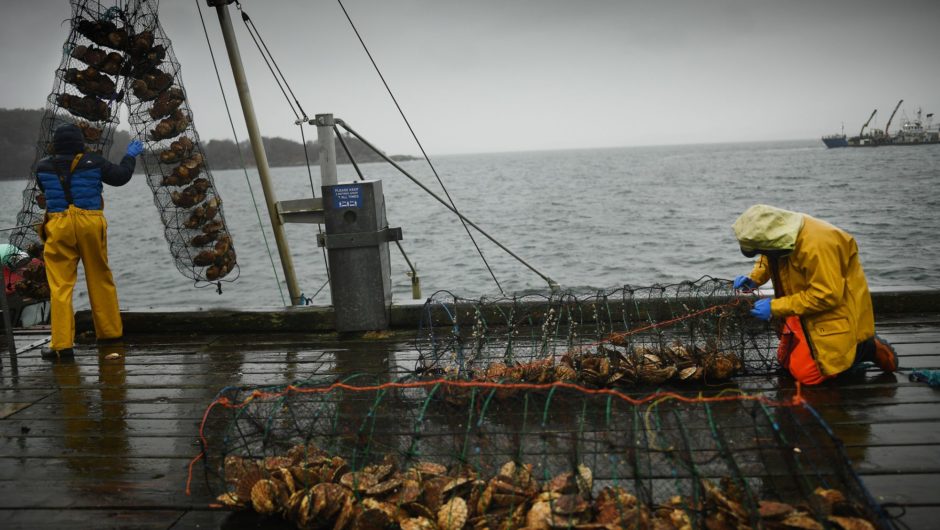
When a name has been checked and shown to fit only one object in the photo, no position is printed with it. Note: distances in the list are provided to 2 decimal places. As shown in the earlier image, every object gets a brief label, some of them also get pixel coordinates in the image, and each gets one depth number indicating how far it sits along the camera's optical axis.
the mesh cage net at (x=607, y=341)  4.30
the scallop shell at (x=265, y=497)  3.01
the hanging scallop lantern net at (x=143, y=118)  6.62
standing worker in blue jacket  5.59
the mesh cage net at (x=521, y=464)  2.70
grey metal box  6.00
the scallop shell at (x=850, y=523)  2.50
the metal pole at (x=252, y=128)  6.90
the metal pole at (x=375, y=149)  6.81
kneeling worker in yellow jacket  3.99
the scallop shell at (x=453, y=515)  2.74
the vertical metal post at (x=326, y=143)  6.50
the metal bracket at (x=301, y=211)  6.57
